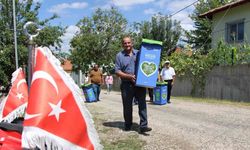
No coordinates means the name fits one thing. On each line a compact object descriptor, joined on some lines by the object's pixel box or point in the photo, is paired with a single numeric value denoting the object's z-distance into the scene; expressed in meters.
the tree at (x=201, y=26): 25.56
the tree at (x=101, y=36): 27.24
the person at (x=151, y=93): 8.71
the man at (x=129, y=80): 4.61
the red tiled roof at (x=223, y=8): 13.71
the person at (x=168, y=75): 8.82
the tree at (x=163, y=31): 26.86
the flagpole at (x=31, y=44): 3.34
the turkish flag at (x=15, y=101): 3.09
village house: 13.74
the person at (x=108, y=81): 19.19
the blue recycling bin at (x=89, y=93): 9.70
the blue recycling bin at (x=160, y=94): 8.29
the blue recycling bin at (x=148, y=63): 4.60
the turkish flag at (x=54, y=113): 2.06
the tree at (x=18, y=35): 12.16
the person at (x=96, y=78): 9.77
